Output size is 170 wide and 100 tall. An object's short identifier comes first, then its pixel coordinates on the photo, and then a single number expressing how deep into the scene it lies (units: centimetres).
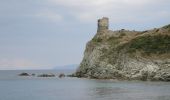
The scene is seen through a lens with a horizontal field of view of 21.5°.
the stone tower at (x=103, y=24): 13162
